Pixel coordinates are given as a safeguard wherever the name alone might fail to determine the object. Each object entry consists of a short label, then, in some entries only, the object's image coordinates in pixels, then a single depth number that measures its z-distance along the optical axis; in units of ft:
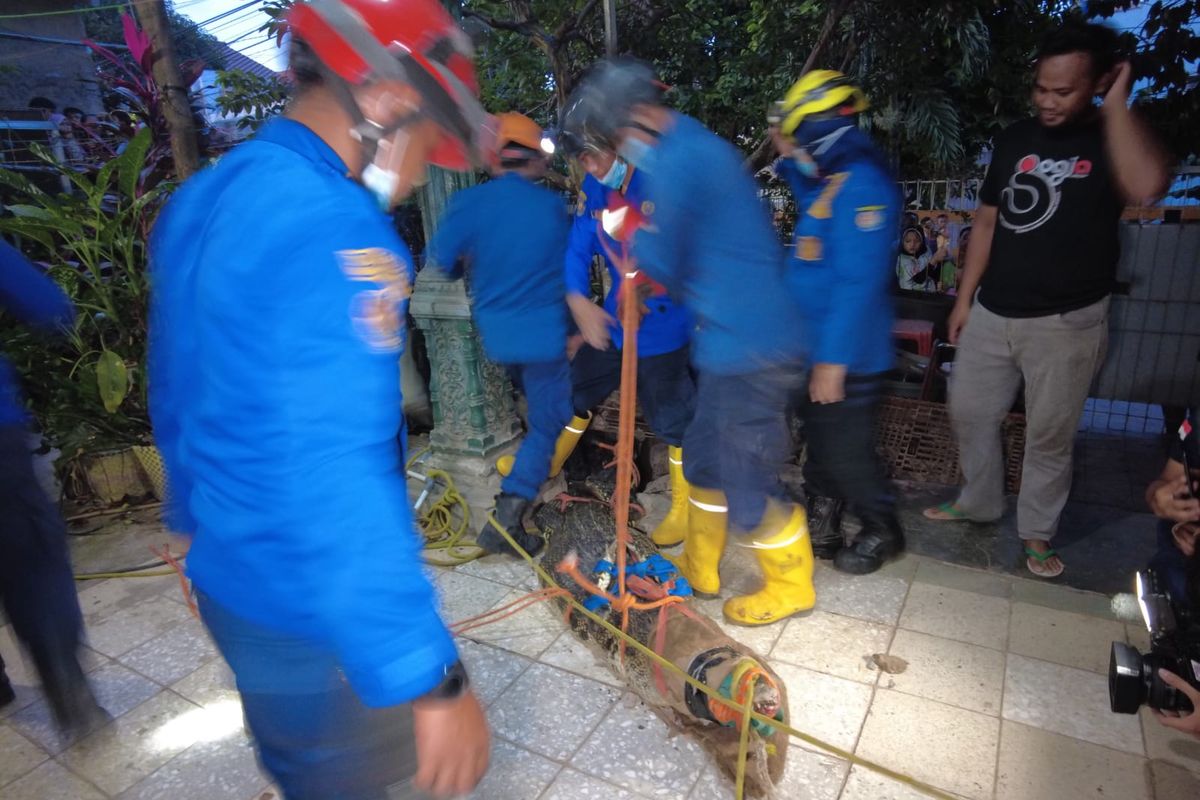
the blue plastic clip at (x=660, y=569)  9.49
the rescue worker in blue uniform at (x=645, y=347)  10.95
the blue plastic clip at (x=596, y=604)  8.99
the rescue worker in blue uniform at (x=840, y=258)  8.89
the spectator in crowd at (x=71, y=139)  19.47
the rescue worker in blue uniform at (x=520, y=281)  10.77
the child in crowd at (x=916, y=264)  28.14
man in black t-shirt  9.39
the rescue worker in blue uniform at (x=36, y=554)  7.64
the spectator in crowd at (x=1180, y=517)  6.30
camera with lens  5.91
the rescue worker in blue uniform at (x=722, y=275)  7.49
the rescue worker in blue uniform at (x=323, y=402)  3.10
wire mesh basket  14.16
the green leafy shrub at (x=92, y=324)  14.44
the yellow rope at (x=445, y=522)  12.14
